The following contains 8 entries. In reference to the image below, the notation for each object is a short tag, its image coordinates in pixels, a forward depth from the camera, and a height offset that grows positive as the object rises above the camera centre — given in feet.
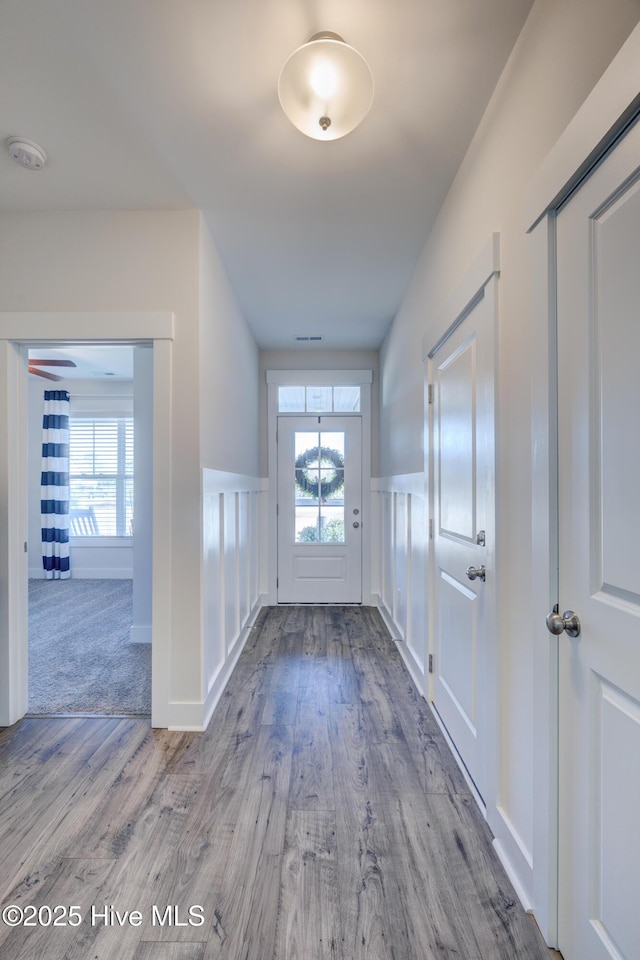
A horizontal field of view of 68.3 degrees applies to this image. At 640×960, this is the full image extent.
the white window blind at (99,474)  20.65 +0.44
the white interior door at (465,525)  5.48 -0.55
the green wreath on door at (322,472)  15.28 +0.38
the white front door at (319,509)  15.20 -0.82
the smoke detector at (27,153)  6.01 +4.32
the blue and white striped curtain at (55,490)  19.52 -0.25
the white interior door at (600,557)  3.04 -0.53
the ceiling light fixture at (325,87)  4.36 +3.84
